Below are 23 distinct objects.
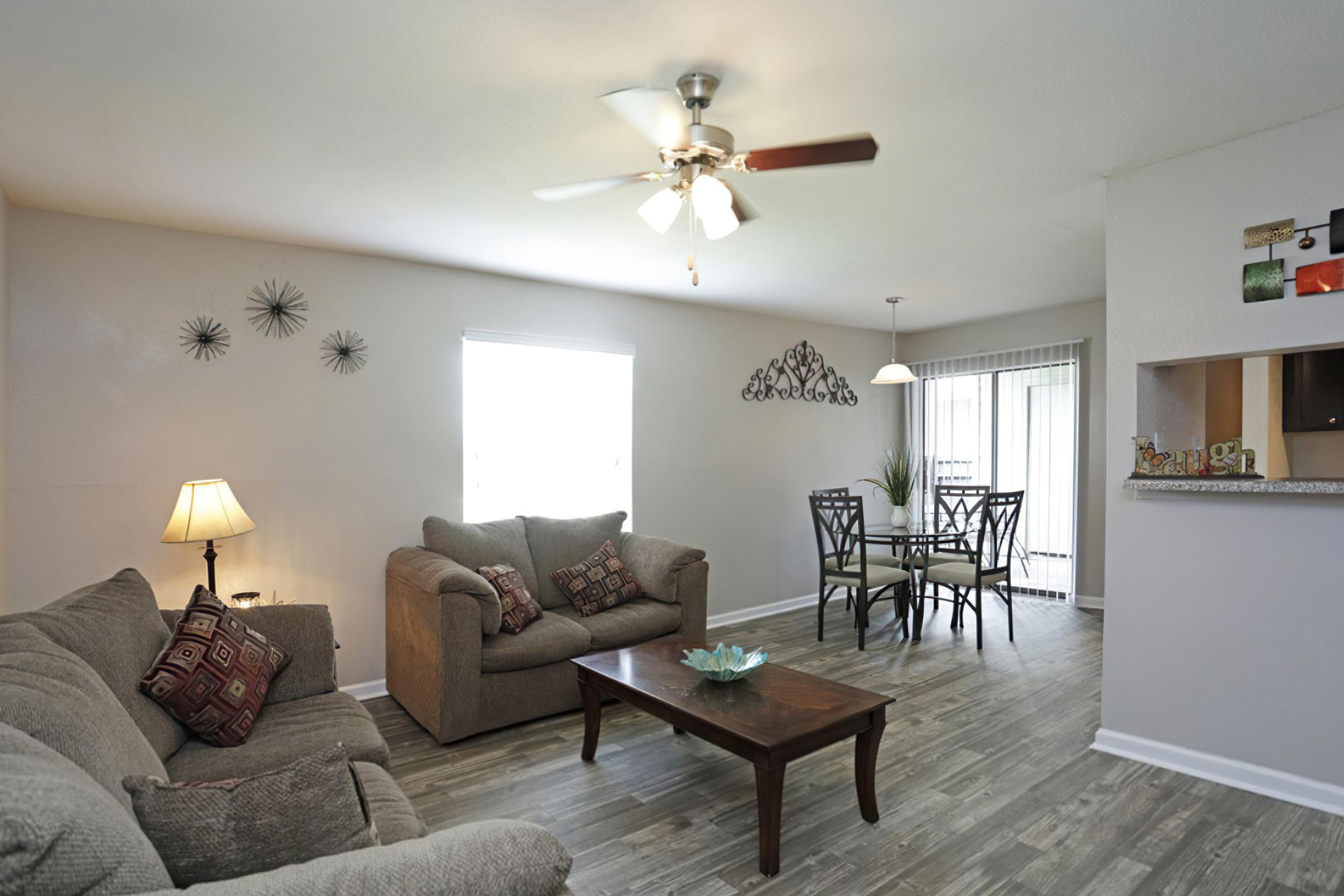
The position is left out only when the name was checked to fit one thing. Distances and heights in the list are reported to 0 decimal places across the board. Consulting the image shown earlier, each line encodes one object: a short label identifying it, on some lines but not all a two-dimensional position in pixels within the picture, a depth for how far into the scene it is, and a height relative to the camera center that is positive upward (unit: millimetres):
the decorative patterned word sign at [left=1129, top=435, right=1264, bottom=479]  2861 -61
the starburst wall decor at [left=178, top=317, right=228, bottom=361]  3611 +546
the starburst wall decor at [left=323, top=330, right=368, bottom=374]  4012 +530
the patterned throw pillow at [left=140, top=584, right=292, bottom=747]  2137 -724
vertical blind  6070 +50
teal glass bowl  2801 -880
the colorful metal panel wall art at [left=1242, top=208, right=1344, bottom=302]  2541 +651
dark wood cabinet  3377 +267
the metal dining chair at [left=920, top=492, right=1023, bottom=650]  4922 -872
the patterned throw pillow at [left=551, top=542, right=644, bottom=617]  4191 -831
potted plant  5570 -346
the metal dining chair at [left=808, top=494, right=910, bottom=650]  4949 -872
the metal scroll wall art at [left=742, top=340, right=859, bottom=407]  6066 +576
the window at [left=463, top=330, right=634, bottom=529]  4590 +124
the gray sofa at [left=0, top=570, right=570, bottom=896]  817 -545
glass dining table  5031 -670
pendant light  5648 +575
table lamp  3229 -333
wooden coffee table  2285 -949
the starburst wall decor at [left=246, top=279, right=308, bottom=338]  3801 +732
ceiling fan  2053 +907
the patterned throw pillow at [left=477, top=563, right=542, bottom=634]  3699 -821
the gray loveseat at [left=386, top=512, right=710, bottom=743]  3346 -953
